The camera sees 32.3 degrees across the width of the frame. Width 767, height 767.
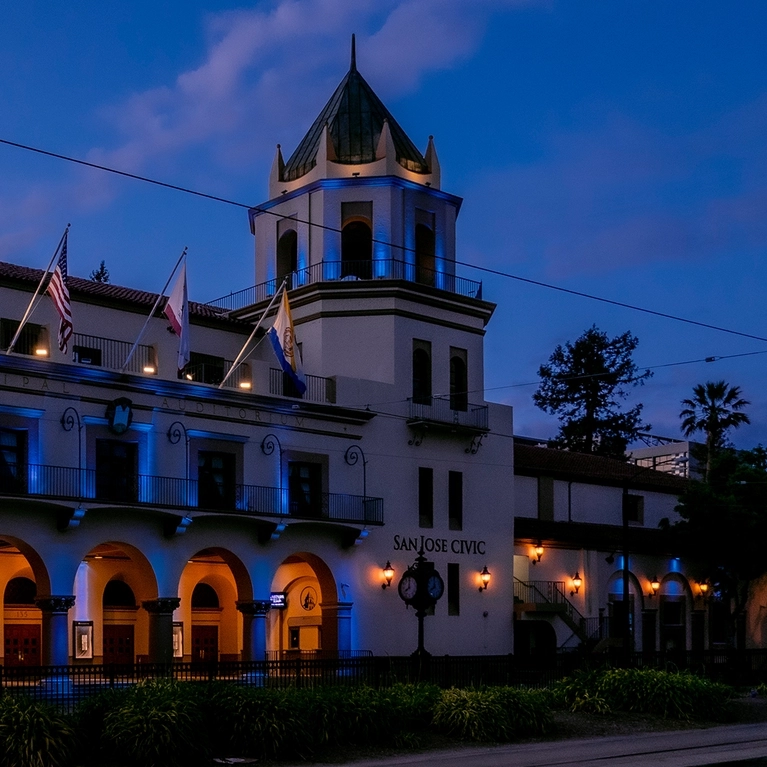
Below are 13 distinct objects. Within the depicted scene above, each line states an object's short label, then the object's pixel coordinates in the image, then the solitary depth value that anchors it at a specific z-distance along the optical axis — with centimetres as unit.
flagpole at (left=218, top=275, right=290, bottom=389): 3934
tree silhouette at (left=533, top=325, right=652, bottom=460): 7762
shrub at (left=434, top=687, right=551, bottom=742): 2373
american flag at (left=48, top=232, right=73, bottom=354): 3381
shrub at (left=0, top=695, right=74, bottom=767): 1823
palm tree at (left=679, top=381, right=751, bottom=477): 6669
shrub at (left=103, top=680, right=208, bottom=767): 1905
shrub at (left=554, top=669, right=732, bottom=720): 2784
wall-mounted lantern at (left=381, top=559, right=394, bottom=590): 4322
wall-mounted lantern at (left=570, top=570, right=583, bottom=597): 5031
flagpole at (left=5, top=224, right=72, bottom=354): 3494
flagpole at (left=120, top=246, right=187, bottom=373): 3694
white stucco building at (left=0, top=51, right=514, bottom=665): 3666
